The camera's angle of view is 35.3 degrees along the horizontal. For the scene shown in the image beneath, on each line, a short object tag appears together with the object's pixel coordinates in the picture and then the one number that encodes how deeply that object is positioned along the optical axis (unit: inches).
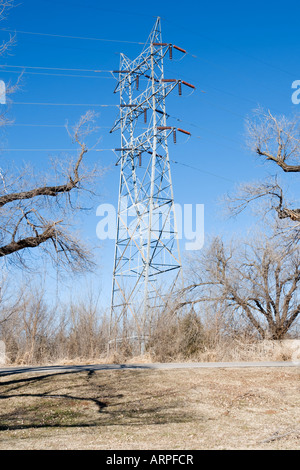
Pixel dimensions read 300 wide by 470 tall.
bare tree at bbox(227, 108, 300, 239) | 608.1
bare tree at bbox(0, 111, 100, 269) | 499.5
